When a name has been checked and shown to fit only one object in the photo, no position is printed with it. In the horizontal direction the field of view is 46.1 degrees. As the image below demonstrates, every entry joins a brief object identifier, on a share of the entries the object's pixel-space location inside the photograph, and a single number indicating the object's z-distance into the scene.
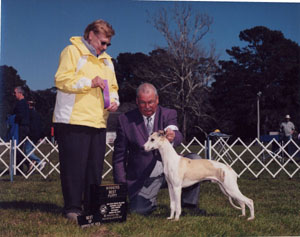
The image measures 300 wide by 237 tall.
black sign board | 2.97
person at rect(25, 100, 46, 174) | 6.57
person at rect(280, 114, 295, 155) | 8.31
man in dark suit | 3.45
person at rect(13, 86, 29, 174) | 5.66
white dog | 3.13
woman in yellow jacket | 3.08
